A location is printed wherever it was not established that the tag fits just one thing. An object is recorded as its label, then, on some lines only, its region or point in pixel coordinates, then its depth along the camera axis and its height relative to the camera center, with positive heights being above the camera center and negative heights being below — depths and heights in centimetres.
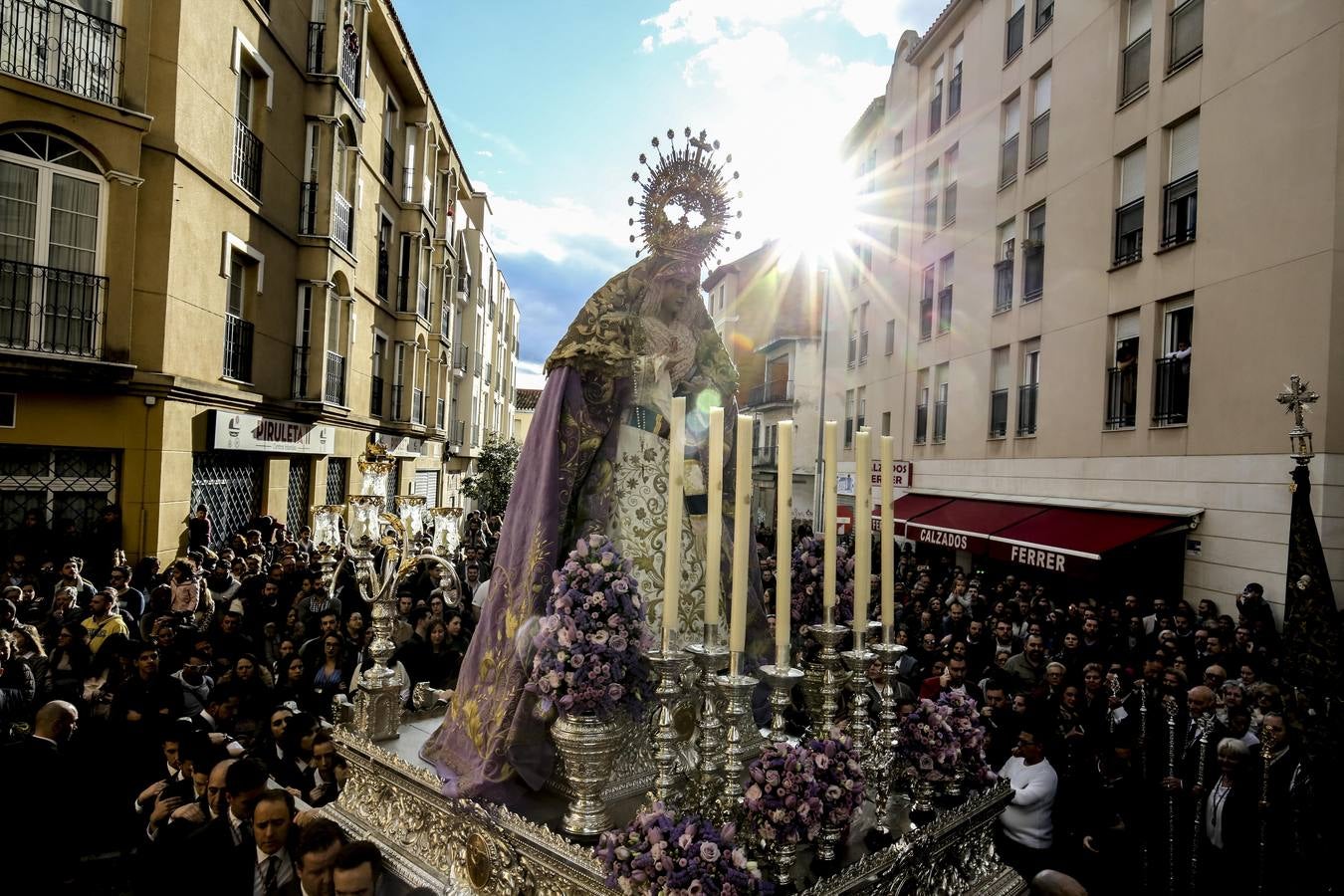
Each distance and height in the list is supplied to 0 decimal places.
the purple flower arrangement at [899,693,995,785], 308 -110
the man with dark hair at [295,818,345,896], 311 -166
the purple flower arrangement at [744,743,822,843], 239 -104
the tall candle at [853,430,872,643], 279 -29
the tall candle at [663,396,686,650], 259 -23
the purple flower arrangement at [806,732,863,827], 247 -101
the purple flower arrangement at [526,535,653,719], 271 -66
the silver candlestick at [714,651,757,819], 251 -88
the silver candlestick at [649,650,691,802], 259 -90
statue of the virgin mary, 358 +0
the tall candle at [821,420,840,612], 272 -27
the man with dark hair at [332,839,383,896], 294 -161
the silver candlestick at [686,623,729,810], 254 -90
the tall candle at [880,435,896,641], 287 -30
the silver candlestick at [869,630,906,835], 289 -102
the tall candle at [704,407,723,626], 256 -29
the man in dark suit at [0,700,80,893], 406 -202
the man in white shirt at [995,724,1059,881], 505 -227
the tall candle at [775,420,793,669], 254 -29
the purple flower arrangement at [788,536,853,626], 367 -58
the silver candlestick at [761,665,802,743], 249 -75
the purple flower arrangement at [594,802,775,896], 217 -115
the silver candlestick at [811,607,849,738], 275 -76
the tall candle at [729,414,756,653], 252 -23
